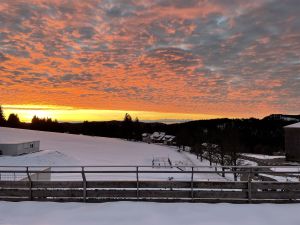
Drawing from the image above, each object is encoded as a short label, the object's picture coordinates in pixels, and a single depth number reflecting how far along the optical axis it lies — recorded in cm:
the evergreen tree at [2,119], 16451
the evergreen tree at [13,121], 17130
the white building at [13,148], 5853
